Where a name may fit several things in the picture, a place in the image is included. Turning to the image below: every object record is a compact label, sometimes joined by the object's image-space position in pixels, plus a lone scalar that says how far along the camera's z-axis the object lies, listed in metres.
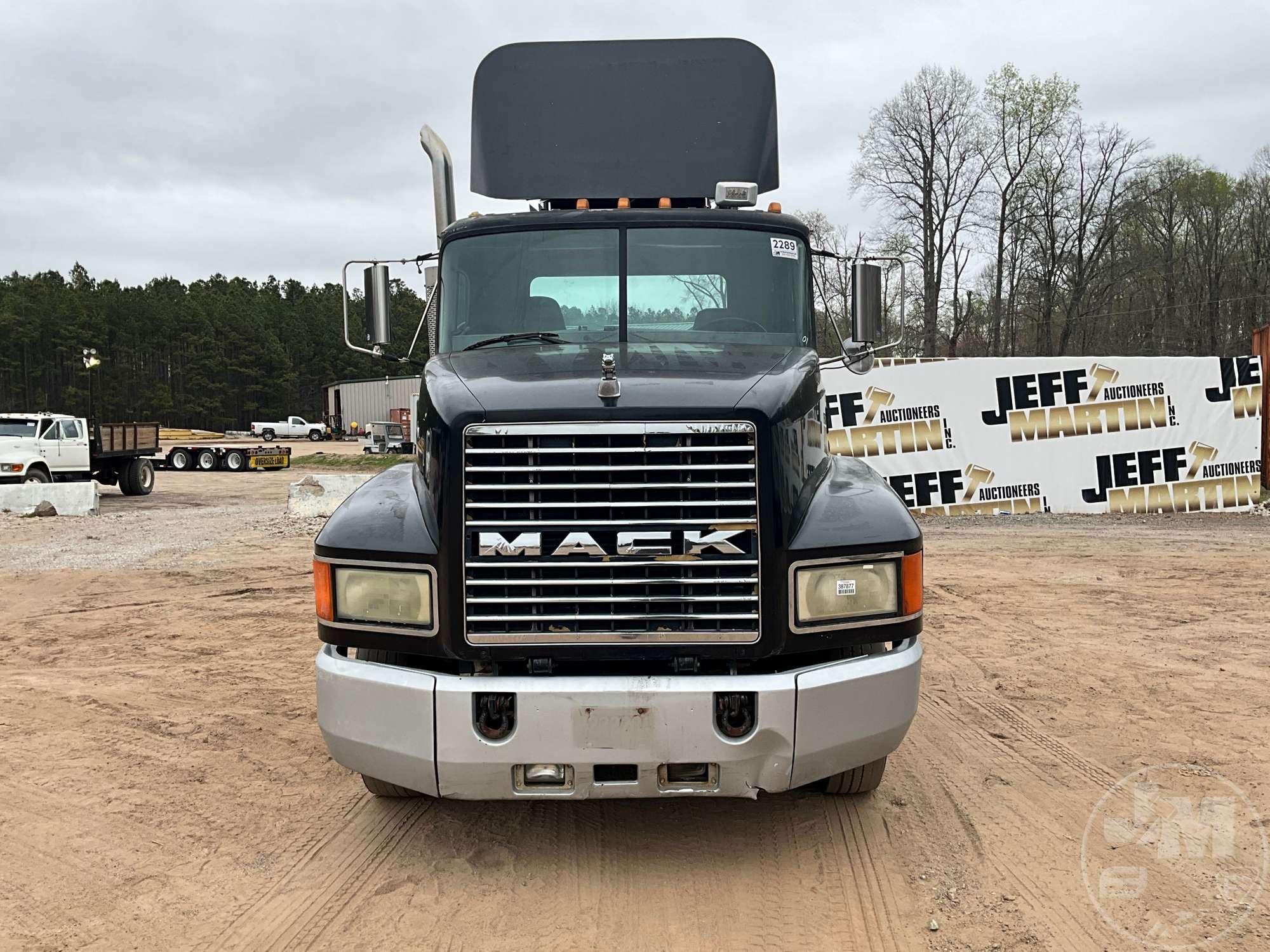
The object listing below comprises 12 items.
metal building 73.25
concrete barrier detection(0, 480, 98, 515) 18.80
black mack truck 3.36
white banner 15.44
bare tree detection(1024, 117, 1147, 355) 44.19
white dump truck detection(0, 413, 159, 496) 22.02
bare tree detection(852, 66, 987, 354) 44.59
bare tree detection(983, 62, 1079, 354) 43.78
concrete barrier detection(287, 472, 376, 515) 17.09
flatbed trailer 37.31
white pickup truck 71.25
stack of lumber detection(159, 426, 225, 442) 65.25
